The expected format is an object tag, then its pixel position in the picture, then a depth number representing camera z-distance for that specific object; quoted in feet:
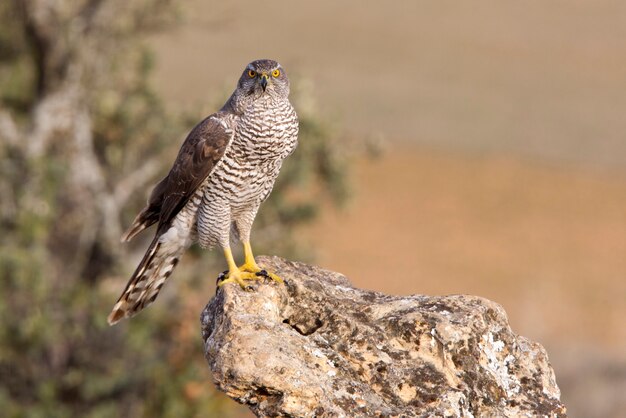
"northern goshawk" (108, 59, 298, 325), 41.11
